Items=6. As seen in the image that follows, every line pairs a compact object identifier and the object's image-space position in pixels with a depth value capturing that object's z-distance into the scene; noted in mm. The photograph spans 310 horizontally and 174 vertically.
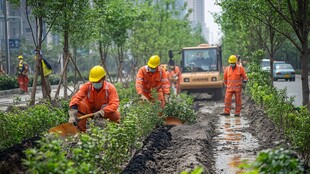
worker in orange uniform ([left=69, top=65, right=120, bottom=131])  10609
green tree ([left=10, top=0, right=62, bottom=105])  15023
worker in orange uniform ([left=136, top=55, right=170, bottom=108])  14000
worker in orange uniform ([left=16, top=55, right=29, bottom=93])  28594
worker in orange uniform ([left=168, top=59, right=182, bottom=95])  27116
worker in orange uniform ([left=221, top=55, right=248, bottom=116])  18141
